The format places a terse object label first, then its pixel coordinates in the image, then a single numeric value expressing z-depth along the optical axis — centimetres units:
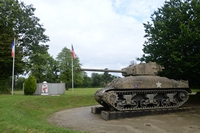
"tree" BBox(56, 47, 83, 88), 4753
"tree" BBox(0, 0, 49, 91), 2245
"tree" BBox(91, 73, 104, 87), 7462
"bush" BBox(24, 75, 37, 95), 2072
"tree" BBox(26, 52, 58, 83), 4872
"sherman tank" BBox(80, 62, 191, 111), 1134
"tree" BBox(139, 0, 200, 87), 1448
